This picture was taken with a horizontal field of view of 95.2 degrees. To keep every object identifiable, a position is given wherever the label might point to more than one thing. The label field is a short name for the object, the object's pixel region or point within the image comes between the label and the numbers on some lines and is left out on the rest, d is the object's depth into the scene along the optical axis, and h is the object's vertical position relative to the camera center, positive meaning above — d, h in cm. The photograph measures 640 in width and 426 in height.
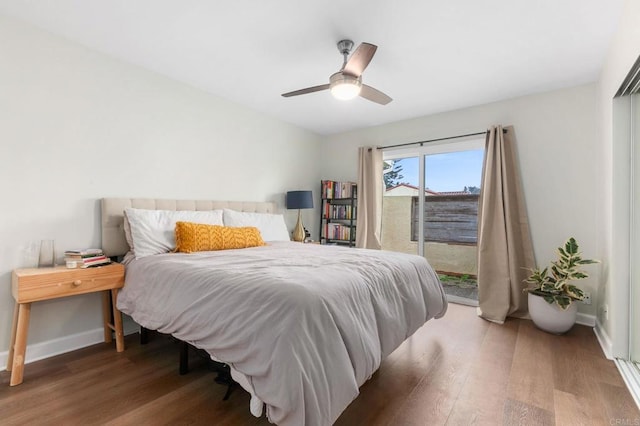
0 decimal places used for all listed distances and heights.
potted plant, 260 -77
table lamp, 403 +15
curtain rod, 348 +94
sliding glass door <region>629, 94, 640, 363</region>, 206 -17
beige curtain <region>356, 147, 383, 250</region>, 421 +16
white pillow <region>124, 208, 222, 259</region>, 234 -16
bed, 115 -53
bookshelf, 448 -3
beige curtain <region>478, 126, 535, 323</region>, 311 -28
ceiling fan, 196 +101
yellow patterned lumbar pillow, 244 -24
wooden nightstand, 184 -53
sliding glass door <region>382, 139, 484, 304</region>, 368 +4
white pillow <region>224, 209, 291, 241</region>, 310 -13
